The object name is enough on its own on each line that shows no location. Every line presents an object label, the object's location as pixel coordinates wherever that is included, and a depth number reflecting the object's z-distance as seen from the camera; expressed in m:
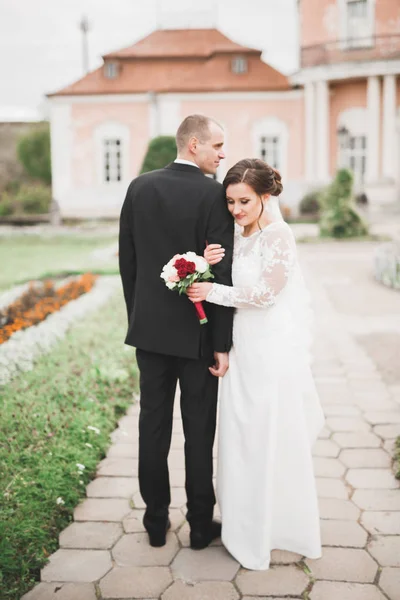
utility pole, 37.47
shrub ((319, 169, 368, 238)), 17.41
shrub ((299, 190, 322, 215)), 24.20
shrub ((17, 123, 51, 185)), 33.44
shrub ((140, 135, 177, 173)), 19.03
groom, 2.96
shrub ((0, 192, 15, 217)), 27.69
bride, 2.93
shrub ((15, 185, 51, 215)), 28.41
